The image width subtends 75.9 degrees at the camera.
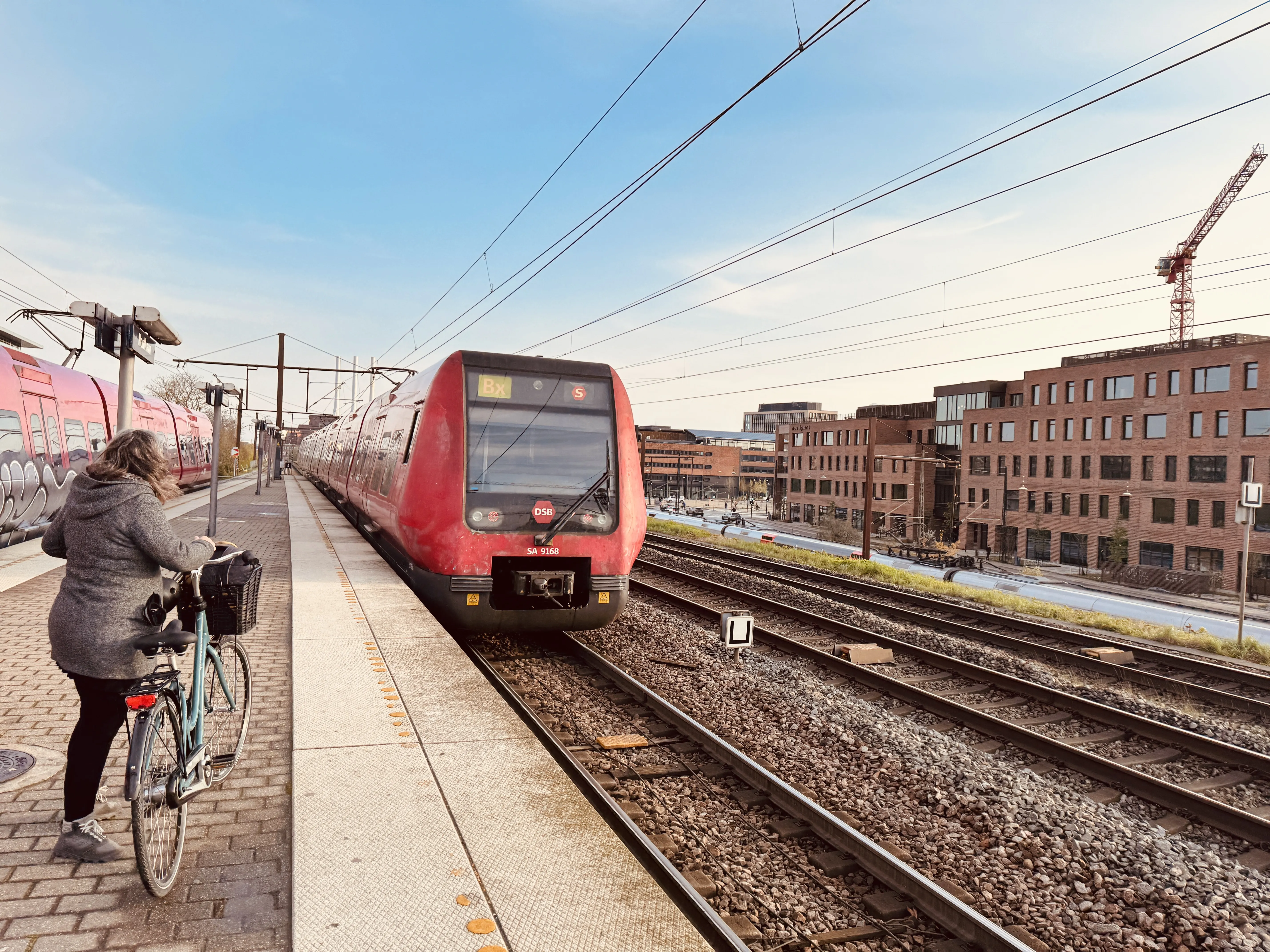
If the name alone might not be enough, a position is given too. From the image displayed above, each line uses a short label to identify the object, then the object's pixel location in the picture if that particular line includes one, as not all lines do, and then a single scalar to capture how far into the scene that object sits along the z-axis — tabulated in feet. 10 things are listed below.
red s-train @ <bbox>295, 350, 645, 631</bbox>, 26.86
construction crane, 252.83
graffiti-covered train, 39.75
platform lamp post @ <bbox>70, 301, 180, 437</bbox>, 25.85
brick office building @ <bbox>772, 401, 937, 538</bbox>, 225.76
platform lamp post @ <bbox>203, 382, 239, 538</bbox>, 38.70
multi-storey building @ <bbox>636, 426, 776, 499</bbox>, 434.30
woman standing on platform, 10.16
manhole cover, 13.52
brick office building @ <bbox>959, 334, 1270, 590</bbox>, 142.10
